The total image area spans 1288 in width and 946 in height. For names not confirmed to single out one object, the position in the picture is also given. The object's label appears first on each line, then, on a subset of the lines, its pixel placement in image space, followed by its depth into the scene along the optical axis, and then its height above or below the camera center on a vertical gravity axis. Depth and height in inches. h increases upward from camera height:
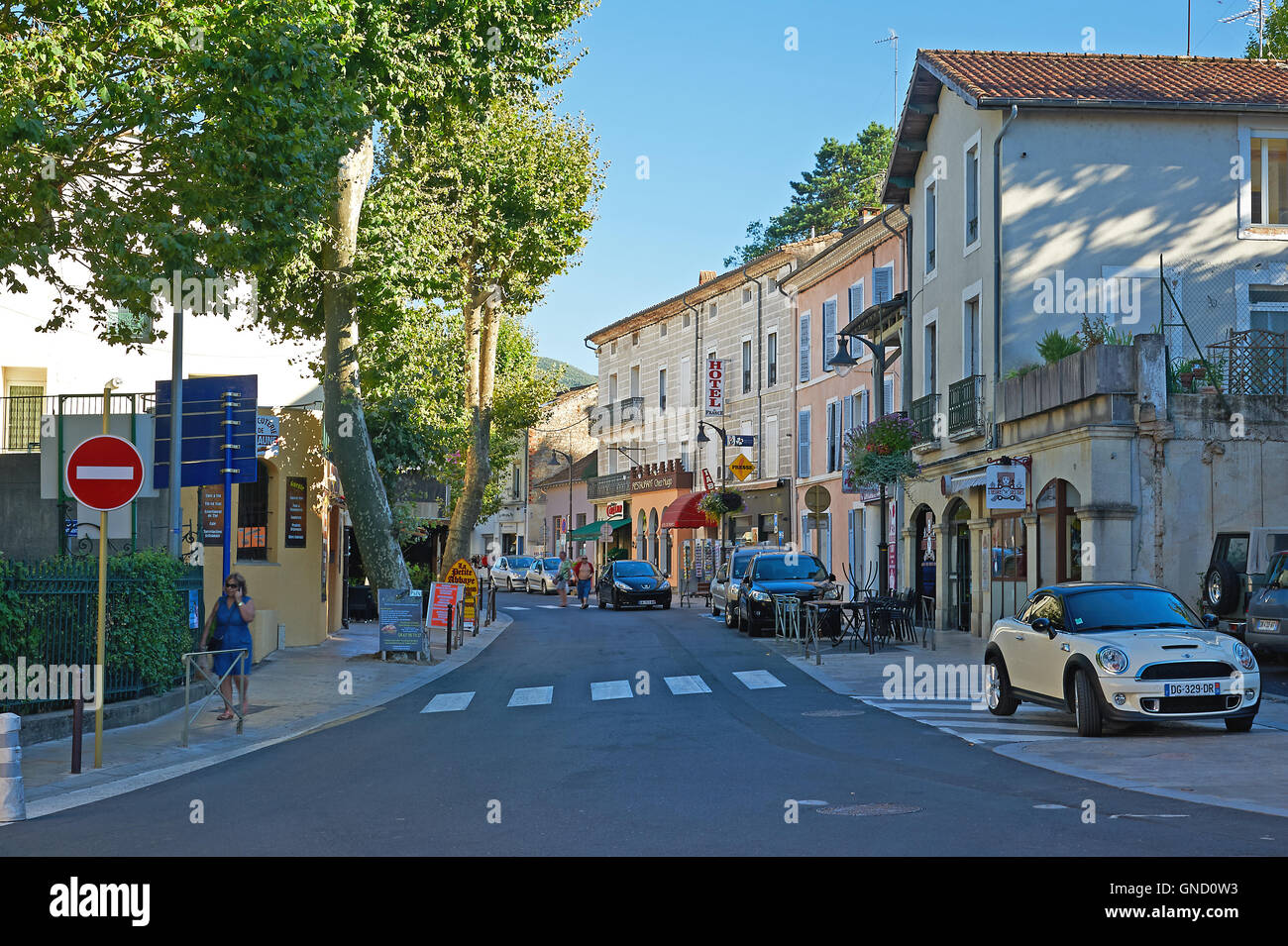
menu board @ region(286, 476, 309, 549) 1076.5 +31.2
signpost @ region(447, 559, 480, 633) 1245.7 -24.1
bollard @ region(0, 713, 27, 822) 394.0 -62.2
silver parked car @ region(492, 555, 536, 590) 2549.2 -32.2
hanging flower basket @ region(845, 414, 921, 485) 1244.7 +89.7
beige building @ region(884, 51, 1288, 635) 860.6 +193.3
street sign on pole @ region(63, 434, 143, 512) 508.7 +28.3
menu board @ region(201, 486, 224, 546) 943.7 +24.6
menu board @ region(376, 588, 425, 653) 964.0 -46.8
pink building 1467.8 +213.3
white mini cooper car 518.6 -39.0
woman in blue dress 630.5 -31.8
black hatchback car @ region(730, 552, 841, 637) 1183.6 -25.1
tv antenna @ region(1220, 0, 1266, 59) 1521.9 +581.7
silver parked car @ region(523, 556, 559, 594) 2404.0 -38.7
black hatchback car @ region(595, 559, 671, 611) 1721.2 -38.0
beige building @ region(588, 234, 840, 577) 2028.8 +241.1
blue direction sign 764.0 +64.6
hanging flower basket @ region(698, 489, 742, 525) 2011.6 +74.2
